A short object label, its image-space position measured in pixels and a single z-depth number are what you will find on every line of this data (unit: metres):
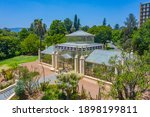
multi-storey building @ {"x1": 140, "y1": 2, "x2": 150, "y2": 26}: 87.70
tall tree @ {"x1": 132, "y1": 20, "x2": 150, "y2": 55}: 30.61
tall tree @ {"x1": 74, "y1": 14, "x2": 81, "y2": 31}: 86.12
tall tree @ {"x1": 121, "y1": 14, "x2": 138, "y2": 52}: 53.12
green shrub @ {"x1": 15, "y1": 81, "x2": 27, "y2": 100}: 16.22
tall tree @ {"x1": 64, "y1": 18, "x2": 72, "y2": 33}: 76.50
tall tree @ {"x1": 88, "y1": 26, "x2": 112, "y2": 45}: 56.94
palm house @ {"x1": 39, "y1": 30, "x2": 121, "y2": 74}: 23.39
